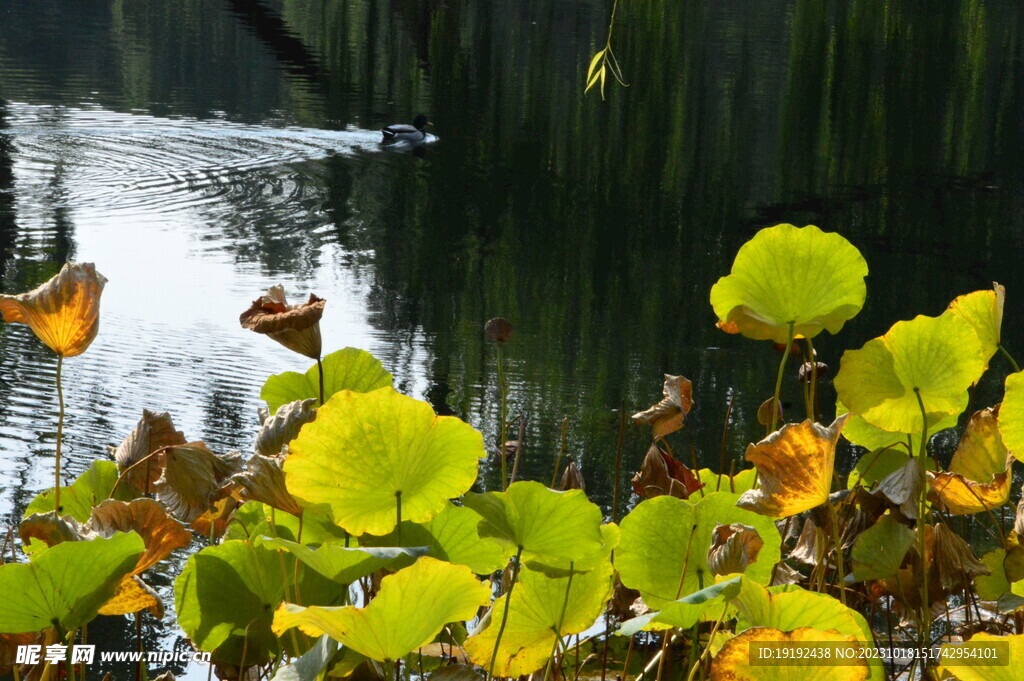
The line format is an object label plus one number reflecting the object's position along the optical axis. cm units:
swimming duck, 4367
